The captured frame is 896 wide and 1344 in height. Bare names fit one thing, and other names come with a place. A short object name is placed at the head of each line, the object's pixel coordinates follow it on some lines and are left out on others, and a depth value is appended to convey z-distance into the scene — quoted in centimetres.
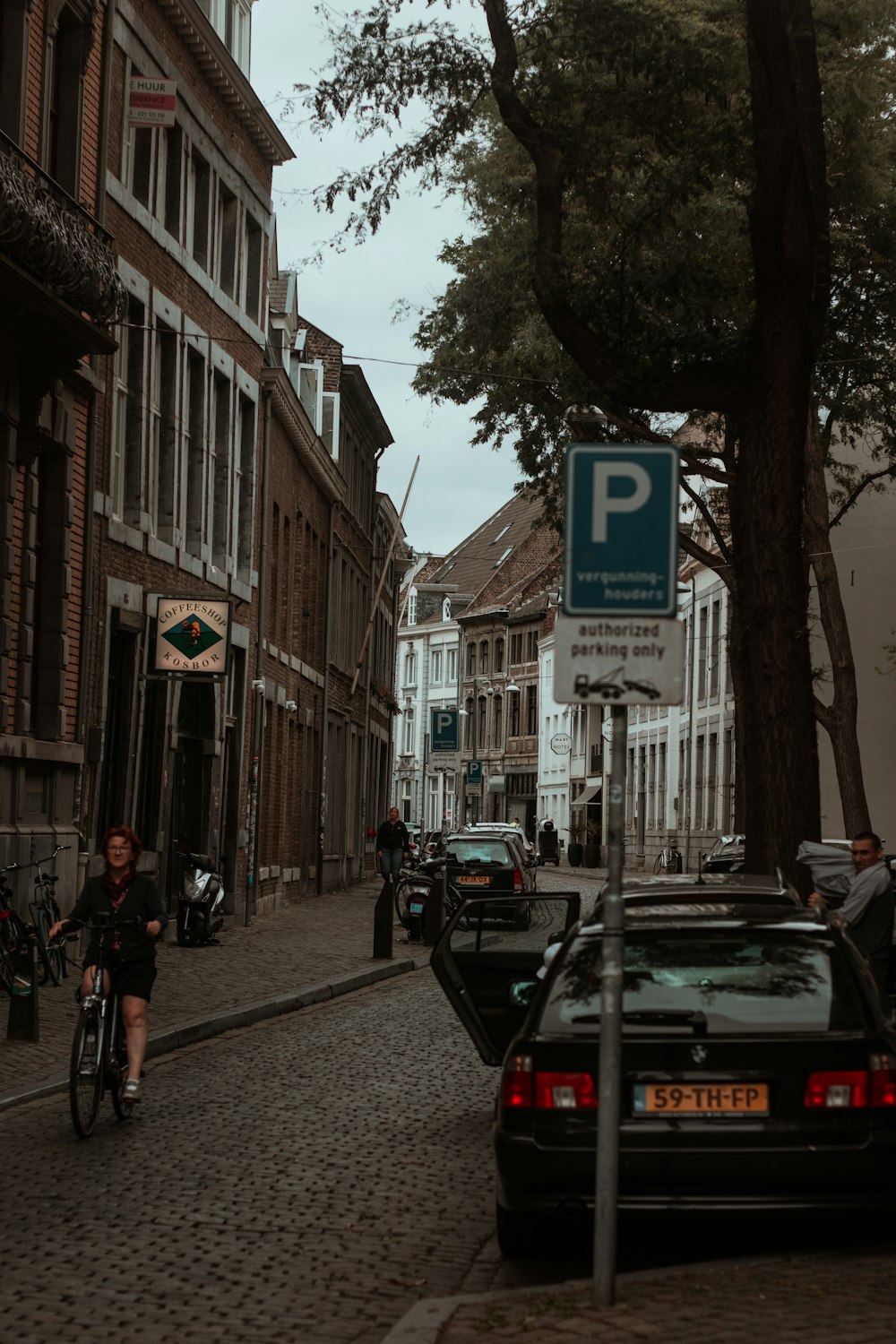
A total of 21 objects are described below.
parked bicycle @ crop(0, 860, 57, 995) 1661
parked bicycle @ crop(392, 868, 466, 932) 2892
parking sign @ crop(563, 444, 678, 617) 695
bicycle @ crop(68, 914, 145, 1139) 1055
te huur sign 2422
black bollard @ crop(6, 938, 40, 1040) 1374
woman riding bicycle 1133
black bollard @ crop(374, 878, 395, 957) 2341
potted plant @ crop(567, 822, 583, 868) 7538
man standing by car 1339
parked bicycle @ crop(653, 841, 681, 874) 6216
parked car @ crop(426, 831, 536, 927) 3061
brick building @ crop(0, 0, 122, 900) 1863
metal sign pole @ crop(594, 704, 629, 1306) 666
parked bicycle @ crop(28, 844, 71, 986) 1803
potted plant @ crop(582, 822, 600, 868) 7519
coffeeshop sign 2416
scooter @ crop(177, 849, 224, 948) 2475
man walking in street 4006
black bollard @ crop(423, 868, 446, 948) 2475
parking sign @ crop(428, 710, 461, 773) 4331
